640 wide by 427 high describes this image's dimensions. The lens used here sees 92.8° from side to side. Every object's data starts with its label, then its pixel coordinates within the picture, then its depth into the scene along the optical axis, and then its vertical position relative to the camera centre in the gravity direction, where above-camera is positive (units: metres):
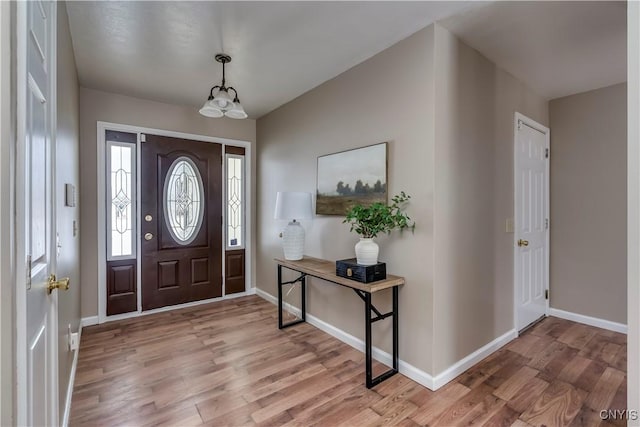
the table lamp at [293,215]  2.92 -0.03
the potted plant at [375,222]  2.21 -0.08
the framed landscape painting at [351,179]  2.45 +0.29
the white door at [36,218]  0.81 -0.02
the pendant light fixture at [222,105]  2.44 +0.87
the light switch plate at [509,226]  2.78 -0.13
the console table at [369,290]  2.09 -0.55
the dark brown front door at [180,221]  3.55 -0.10
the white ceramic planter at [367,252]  2.24 -0.29
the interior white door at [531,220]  2.93 -0.09
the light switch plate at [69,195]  1.89 +0.12
